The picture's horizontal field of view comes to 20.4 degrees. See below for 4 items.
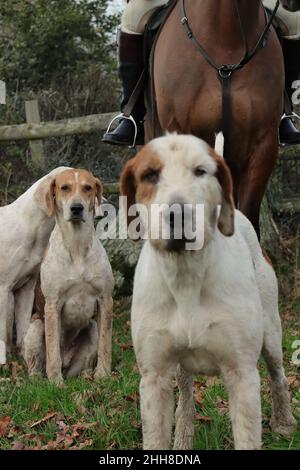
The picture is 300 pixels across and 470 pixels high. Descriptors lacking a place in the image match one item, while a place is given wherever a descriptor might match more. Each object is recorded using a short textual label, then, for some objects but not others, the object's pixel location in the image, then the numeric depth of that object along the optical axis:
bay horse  5.04
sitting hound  6.55
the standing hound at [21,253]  7.10
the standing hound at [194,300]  3.14
